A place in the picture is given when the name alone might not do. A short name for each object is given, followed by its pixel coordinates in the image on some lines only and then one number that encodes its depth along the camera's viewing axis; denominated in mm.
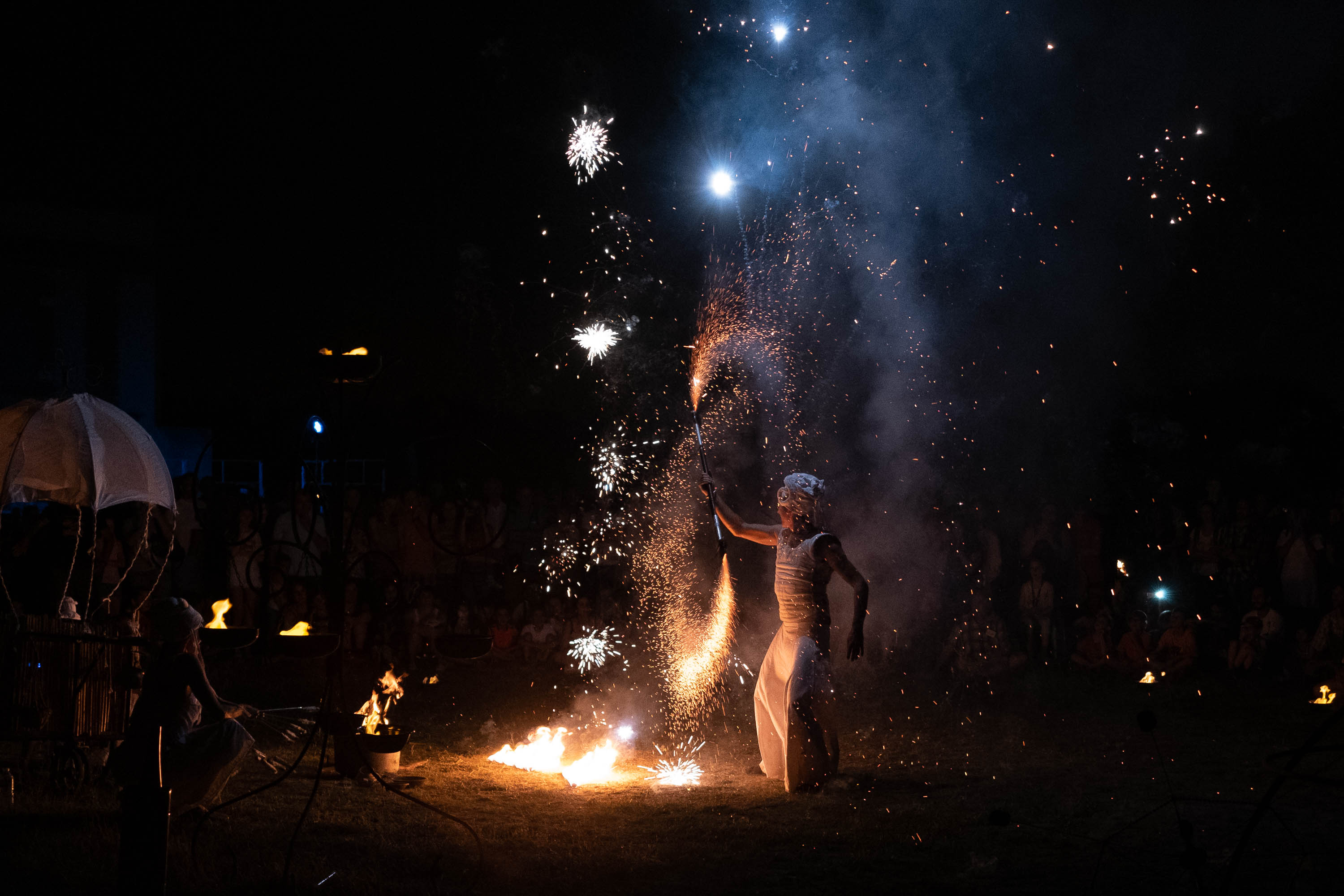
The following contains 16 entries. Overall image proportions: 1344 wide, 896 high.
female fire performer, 6789
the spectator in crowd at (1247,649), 10508
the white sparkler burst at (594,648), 11039
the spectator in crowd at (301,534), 11617
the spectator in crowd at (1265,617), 10469
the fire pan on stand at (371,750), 6949
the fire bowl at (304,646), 5621
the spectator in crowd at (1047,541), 11297
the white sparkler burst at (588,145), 10031
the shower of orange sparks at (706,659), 9734
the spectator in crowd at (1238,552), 10992
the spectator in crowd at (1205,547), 11249
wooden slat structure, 6328
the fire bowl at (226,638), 5926
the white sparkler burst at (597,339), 11500
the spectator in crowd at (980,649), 10703
